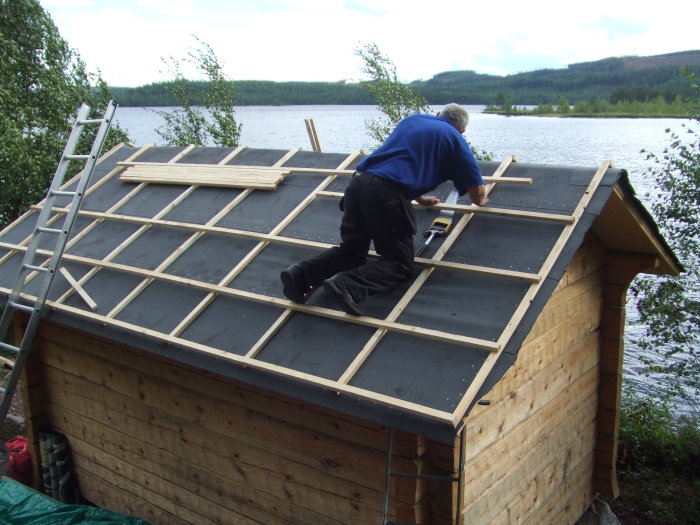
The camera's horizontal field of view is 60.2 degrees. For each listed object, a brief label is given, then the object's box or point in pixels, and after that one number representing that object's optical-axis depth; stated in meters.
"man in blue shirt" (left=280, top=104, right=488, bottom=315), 4.32
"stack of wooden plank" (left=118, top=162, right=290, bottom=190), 6.29
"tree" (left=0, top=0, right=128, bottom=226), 14.98
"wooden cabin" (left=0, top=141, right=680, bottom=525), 3.91
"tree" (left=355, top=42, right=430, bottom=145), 17.36
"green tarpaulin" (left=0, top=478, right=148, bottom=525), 5.74
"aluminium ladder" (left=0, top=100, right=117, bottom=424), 5.45
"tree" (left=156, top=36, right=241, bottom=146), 21.34
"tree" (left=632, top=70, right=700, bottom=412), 9.88
